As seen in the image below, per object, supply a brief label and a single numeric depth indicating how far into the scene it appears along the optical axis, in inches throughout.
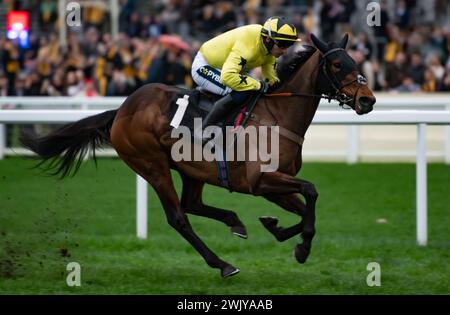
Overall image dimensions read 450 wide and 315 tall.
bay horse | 459.8
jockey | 463.5
